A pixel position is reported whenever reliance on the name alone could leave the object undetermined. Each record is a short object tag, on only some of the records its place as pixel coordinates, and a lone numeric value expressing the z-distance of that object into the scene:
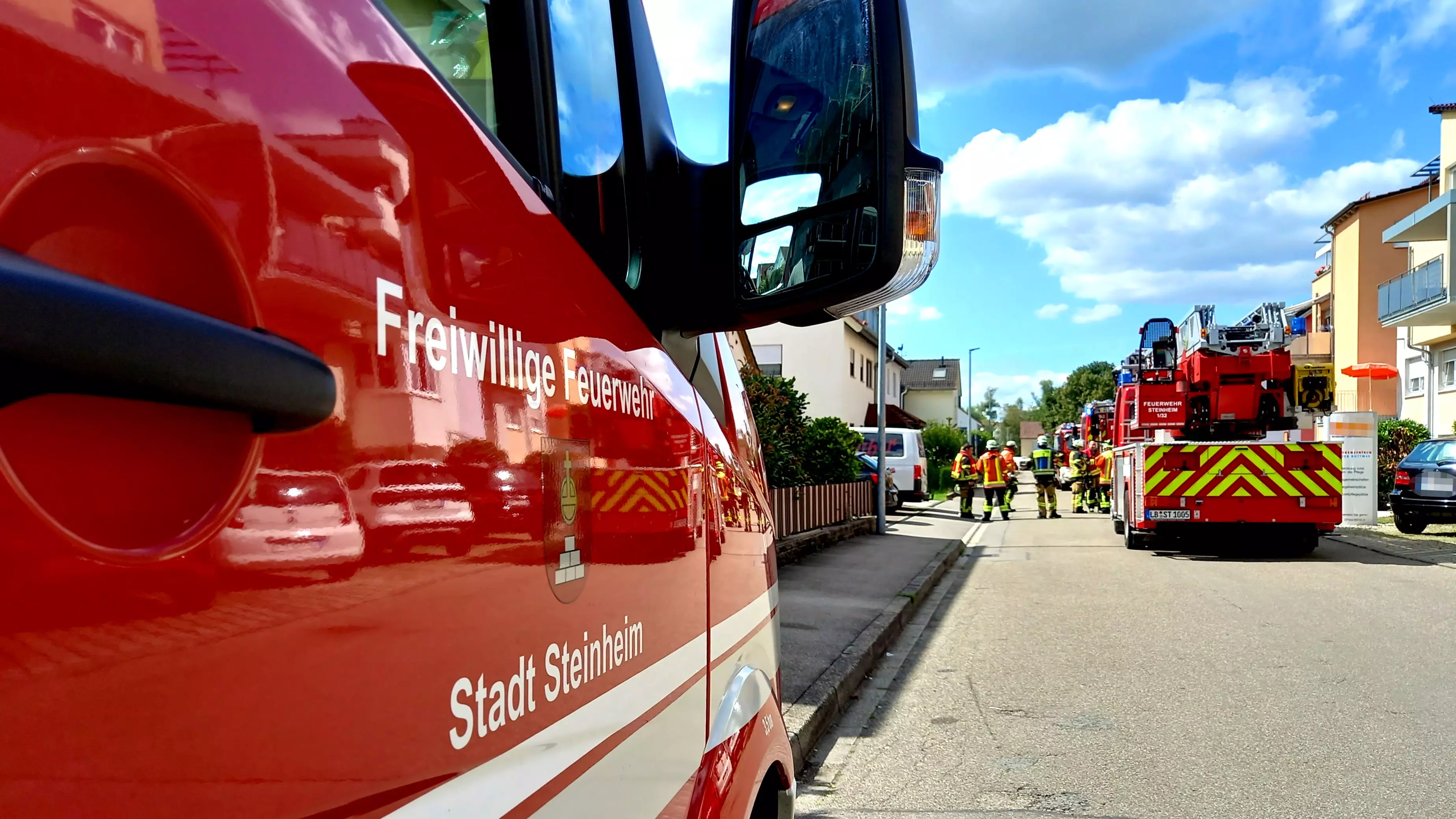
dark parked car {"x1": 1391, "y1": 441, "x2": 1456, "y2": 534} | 16.27
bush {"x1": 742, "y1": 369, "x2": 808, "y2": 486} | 12.50
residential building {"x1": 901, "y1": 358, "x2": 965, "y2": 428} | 78.64
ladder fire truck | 13.36
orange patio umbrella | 23.56
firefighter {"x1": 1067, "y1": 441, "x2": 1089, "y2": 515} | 25.56
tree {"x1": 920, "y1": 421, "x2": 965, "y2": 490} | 47.09
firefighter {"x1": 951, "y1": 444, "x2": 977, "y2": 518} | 23.73
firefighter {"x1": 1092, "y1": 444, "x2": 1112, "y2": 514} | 21.36
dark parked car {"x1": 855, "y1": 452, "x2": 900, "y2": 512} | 21.19
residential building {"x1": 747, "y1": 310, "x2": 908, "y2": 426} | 37.97
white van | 24.94
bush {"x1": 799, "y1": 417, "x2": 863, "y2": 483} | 14.81
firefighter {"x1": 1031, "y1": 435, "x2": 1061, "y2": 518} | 22.44
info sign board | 19.27
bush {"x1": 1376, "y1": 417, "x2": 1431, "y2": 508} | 24.02
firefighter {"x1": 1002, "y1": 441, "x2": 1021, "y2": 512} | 22.98
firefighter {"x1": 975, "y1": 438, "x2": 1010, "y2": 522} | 22.30
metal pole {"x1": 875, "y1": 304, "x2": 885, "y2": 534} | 17.45
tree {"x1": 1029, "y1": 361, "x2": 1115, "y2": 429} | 92.25
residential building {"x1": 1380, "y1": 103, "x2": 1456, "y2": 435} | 28.23
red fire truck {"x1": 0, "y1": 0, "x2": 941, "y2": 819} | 0.73
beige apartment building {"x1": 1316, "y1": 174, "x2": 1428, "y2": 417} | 34.72
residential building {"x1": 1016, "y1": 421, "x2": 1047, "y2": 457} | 100.06
